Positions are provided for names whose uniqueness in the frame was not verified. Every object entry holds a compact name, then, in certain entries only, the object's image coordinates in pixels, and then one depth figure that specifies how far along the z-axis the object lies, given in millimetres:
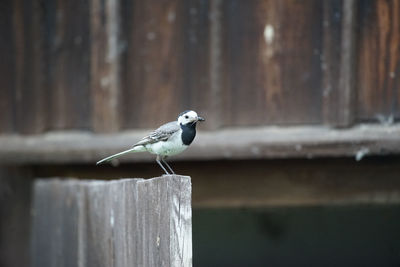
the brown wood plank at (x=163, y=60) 11648
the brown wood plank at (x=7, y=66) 12297
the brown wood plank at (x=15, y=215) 12266
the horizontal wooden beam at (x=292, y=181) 11437
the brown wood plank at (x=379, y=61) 11250
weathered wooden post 5934
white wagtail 8914
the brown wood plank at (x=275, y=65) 11508
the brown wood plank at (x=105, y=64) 11617
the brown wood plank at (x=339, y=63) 11039
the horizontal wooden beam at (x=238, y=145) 10734
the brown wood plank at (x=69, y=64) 12180
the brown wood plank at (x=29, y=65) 12156
